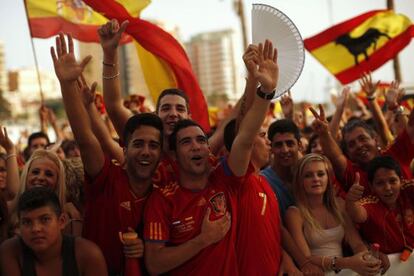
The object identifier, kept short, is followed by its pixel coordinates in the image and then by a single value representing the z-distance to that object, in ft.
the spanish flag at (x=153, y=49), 22.04
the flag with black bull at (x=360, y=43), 30.09
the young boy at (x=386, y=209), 15.30
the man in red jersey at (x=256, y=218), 12.81
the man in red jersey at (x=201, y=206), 12.17
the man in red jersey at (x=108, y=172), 12.86
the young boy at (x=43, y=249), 11.66
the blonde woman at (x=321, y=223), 14.15
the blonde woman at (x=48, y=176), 14.49
